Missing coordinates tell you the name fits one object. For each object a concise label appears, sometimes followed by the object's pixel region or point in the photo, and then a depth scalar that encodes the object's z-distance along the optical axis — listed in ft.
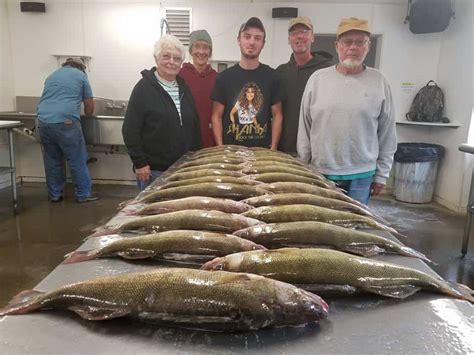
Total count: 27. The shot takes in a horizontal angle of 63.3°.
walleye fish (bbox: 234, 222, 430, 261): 4.48
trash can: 19.54
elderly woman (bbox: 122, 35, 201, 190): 10.14
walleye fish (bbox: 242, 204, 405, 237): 5.09
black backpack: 20.02
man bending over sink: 17.87
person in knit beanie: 12.25
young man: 10.71
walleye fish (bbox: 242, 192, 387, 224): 5.71
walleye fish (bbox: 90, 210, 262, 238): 4.80
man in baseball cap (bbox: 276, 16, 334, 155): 10.85
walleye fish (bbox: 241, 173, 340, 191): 6.98
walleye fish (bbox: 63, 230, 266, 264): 4.20
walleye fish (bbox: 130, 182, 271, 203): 6.25
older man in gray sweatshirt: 8.93
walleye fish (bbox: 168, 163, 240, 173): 7.77
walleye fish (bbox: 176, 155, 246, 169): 8.35
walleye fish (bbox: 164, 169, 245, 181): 7.21
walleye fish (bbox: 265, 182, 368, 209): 6.35
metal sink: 20.07
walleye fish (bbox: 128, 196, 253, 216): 5.41
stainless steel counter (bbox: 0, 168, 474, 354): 2.99
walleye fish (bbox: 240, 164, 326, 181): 7.43
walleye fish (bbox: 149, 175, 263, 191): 6.68
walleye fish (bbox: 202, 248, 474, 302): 3.64
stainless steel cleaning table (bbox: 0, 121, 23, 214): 16.19
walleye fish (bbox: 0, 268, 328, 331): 3.14
